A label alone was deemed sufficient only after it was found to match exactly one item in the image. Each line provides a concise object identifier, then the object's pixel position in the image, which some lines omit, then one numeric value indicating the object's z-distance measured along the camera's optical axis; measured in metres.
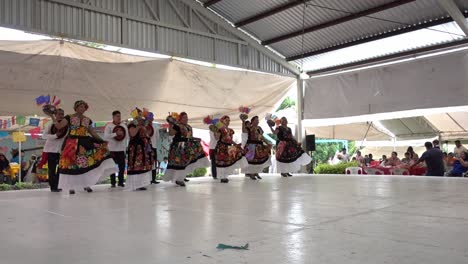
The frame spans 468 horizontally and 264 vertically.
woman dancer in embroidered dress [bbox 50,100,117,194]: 4.82
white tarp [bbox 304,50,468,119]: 8.72
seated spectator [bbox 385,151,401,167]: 9.52
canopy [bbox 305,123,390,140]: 12.93
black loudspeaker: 11.12
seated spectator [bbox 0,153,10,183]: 8.96
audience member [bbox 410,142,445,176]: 7.46
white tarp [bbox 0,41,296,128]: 7.11
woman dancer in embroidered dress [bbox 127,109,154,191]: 5.23
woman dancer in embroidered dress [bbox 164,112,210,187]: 5.86
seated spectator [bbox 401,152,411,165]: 9.47
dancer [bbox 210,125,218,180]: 7.52
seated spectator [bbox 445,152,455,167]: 9.30
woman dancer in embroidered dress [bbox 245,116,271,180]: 7.12
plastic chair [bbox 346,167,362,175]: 9.84
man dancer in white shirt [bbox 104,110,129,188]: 5.79
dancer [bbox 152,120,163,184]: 6.32
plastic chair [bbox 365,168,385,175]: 9.28
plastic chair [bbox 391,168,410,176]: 8.77
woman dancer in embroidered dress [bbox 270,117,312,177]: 7.52
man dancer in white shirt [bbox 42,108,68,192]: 5.22
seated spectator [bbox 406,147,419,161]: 9.46
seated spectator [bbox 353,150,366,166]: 11.38
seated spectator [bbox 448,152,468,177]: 7.57
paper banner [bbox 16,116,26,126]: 7.47
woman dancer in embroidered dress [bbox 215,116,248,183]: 6.34
